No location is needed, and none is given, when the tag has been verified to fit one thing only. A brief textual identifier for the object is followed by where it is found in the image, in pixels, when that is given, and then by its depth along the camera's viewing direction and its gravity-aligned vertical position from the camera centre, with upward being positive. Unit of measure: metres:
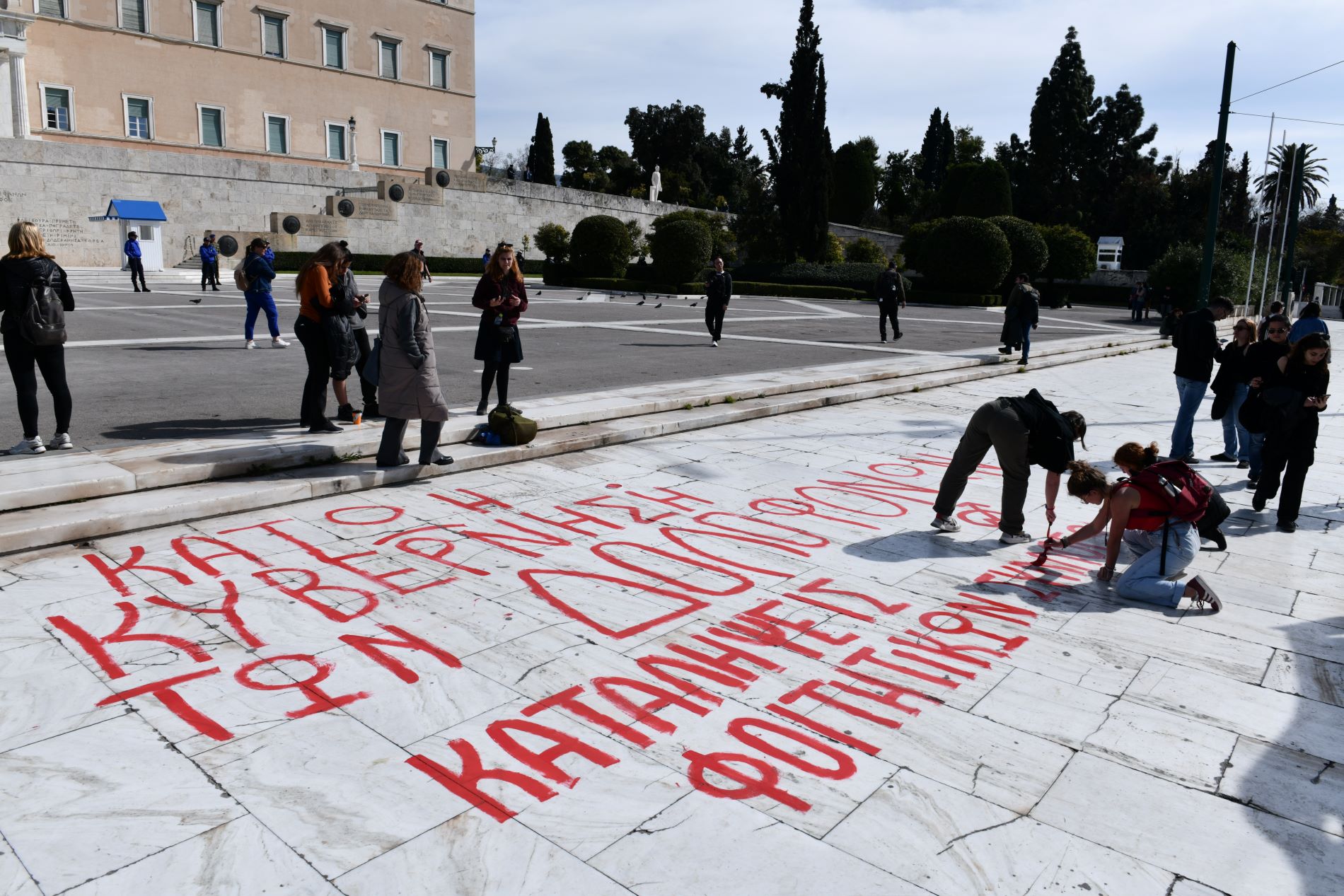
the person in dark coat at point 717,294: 17.20 -0.12
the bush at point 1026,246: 38.62 +1.96
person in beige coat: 6.88 -0.52
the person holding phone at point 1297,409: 6.96 -0.77
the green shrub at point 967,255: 36.78 +1.45
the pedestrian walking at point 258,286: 13.12 -0.16
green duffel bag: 8.18 -1.22
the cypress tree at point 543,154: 59.34 +7.86
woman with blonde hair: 6.77 -0.35
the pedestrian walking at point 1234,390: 8.70 -0.81
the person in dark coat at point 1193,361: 9.00 -0.58
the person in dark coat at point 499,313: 8.84 -0.29
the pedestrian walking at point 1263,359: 7.55 -0.46
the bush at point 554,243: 40.00 +1.66
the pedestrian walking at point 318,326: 7.71 -0.40
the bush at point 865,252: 45.41 +1.81
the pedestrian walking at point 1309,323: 10.19 -0.22
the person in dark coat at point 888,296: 19.38 -0.08
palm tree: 49.11 +7.97
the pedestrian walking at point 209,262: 26.14 +0.31
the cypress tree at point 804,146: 40.38 +5.97
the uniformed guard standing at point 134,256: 24.39 +0.40
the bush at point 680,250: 35.28 +1.33
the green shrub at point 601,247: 37.50 +1.43
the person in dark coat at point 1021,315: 16.47 -0.34
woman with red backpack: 5.16 -1.26
